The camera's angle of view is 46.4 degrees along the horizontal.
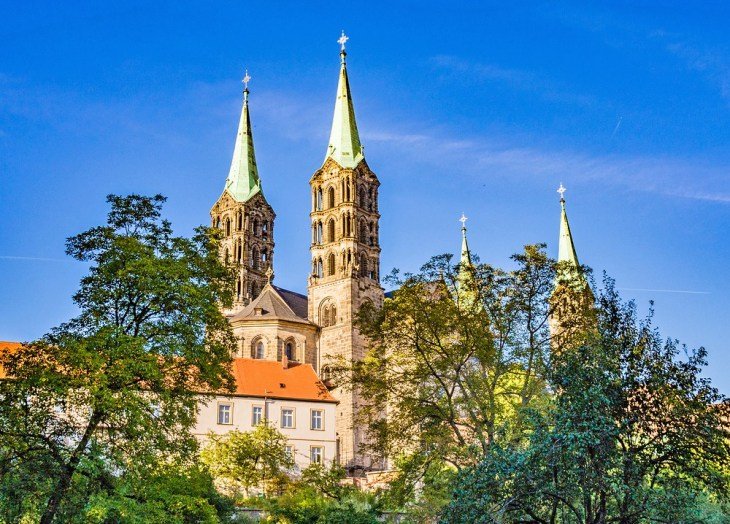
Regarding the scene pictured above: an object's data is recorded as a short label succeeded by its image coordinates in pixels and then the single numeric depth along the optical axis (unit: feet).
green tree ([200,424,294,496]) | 149.48
